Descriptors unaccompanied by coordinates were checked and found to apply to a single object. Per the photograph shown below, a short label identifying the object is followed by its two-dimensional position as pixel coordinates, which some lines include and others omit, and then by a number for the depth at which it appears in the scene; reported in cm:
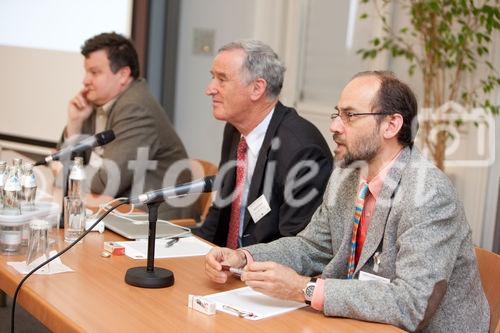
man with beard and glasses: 181
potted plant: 370
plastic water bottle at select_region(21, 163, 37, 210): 245
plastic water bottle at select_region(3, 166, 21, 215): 232
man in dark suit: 272
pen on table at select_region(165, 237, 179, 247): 248
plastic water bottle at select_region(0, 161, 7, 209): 237
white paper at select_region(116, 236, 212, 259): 233
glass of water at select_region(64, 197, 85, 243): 249
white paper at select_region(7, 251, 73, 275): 206
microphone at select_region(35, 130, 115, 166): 256
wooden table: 170
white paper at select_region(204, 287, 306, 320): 182
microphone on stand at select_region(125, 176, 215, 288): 196
